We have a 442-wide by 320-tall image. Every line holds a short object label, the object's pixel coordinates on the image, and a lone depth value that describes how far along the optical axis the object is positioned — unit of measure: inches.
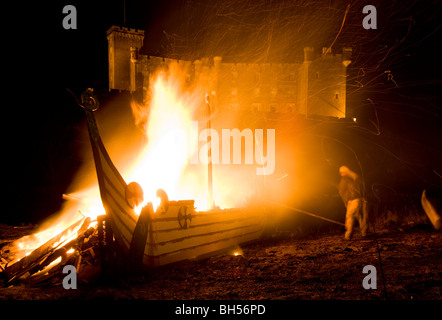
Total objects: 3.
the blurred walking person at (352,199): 387.9
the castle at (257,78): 1888.5
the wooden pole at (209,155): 400.5
